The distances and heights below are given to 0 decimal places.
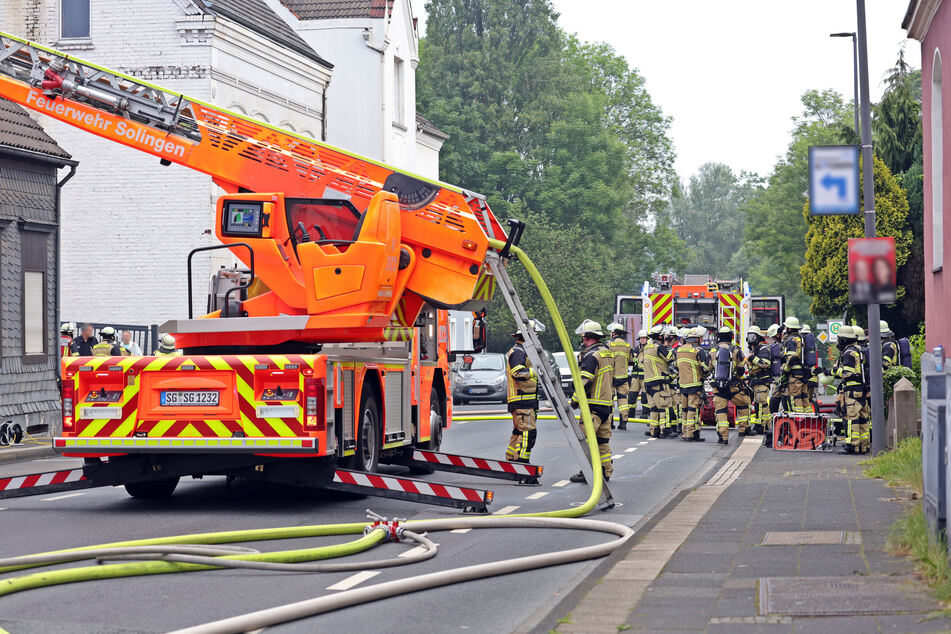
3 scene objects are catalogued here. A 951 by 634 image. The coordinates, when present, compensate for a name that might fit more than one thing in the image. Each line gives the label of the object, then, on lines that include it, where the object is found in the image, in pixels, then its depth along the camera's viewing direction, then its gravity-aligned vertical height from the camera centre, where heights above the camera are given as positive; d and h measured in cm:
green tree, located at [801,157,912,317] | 3234 +237
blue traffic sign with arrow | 1795 +217
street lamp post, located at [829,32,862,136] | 3808 +800
